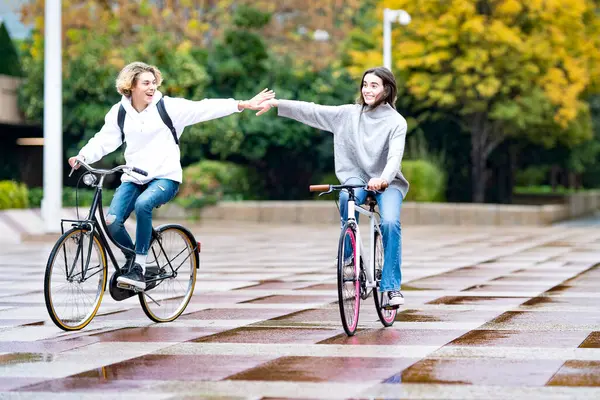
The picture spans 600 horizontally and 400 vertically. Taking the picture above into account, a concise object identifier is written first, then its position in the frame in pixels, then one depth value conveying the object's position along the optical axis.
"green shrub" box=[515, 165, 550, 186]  46.41
